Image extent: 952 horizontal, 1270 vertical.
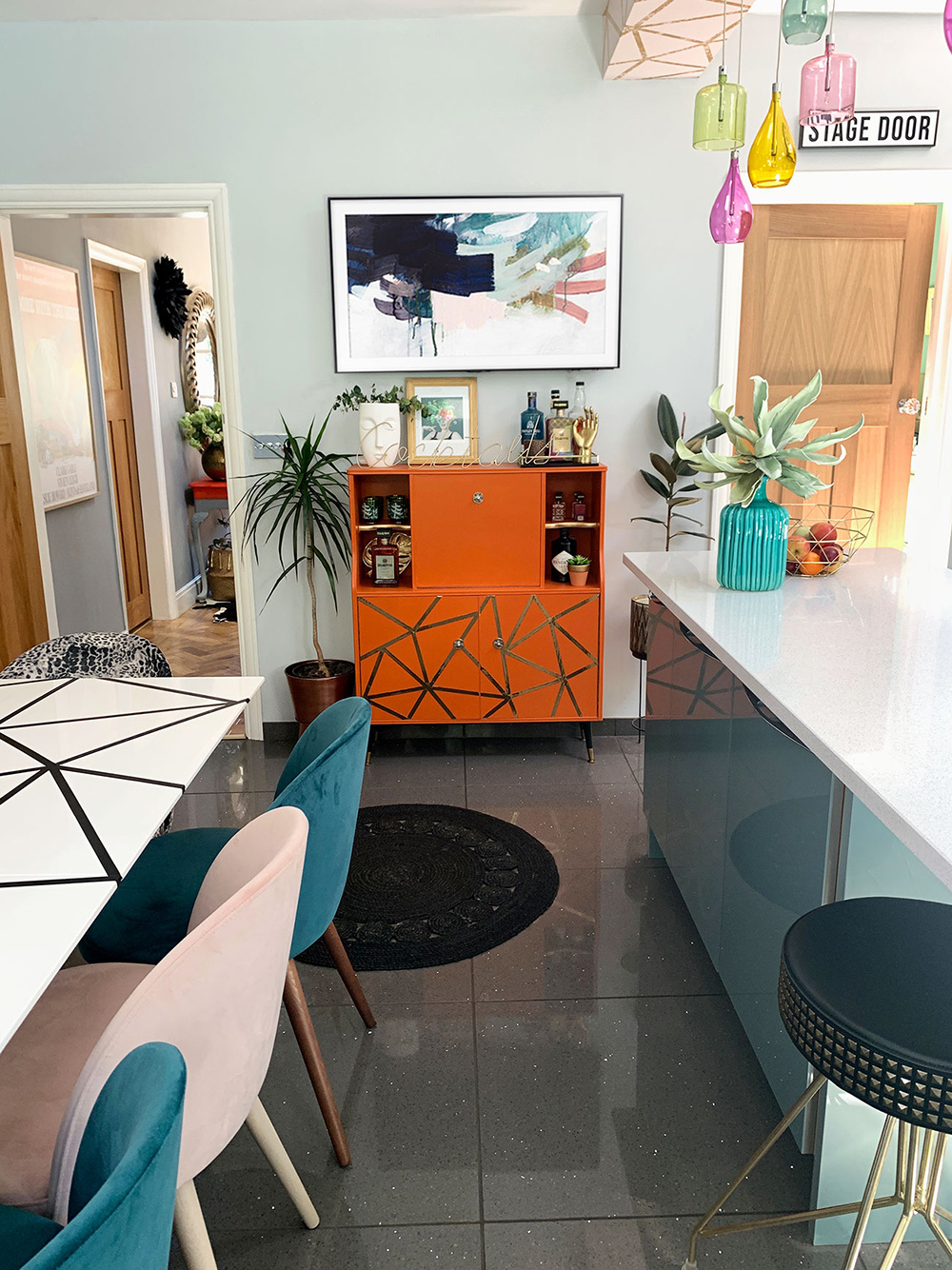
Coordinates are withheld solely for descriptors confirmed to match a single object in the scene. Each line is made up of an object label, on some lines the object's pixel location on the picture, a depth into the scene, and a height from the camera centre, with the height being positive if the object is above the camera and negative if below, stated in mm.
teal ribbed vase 2480 -368
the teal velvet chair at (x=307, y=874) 1766 -940
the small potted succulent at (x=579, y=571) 3973 -685
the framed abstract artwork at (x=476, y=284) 3922 +445
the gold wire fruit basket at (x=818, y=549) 2668 -413
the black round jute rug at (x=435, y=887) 2719 -1456
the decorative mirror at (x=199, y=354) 7070 +328
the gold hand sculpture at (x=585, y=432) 3951 -140
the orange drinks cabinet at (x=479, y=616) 3916 -853
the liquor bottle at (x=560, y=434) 3947 -147
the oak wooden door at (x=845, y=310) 4090 +341
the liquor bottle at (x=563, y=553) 4051 -633
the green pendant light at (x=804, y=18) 1938 +719
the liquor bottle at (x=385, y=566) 4027 -667
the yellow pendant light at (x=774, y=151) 2244 +544
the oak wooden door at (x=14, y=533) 4156 -551
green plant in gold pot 6941 -207
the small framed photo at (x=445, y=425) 4094 -108
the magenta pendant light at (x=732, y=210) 2473 +451
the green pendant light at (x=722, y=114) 2305 +643
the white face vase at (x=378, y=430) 3908 -125
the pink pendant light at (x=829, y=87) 2072 +633
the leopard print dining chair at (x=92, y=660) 2721 -699
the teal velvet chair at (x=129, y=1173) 760 -631
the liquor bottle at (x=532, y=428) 4004 -126
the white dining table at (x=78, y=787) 1292 -671
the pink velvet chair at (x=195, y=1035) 1146 -786
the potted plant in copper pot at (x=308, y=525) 3980 -513
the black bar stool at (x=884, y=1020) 1177 -762
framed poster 4629 +104
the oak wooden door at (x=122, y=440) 5898 -233
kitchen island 1493 -658
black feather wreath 6539 +700
